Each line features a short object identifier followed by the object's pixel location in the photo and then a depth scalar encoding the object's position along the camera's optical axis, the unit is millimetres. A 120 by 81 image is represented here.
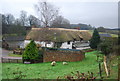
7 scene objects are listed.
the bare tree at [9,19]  47200
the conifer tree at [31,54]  14980
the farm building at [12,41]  34444
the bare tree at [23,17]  49322
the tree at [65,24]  43272
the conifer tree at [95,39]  21828
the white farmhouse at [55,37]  23156
